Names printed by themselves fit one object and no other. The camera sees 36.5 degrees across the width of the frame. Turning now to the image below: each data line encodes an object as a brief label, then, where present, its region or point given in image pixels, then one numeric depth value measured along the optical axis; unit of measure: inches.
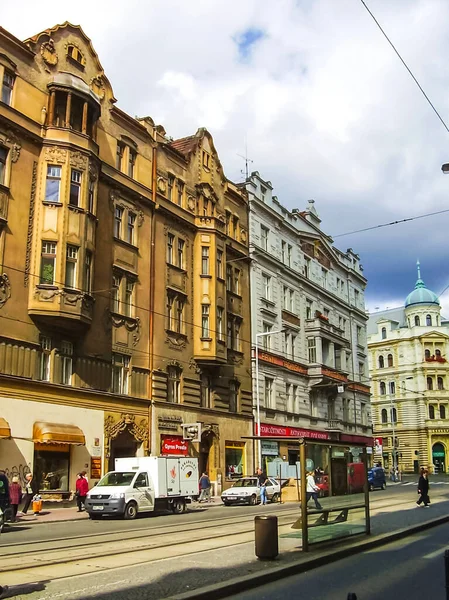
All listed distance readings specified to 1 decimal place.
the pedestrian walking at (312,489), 523.5
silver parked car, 1211.9
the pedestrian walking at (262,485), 1239.1
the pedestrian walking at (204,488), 1290.6
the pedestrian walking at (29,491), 959.0
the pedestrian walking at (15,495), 856.9
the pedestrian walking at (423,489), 1004.6
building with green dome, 3440.0
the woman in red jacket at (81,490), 1015.0
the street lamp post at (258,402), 1585.9
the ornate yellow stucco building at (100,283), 1050.7
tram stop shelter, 510.6
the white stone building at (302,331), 1731.1
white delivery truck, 922.1
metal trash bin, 458.6
